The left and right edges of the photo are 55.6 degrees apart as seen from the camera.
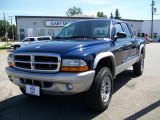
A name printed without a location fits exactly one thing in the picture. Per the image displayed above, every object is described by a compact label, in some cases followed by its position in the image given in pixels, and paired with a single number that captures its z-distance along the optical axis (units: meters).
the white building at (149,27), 41.21
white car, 15.46
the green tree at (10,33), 54.94
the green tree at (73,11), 63.84
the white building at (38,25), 22.48
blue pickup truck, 2.50
